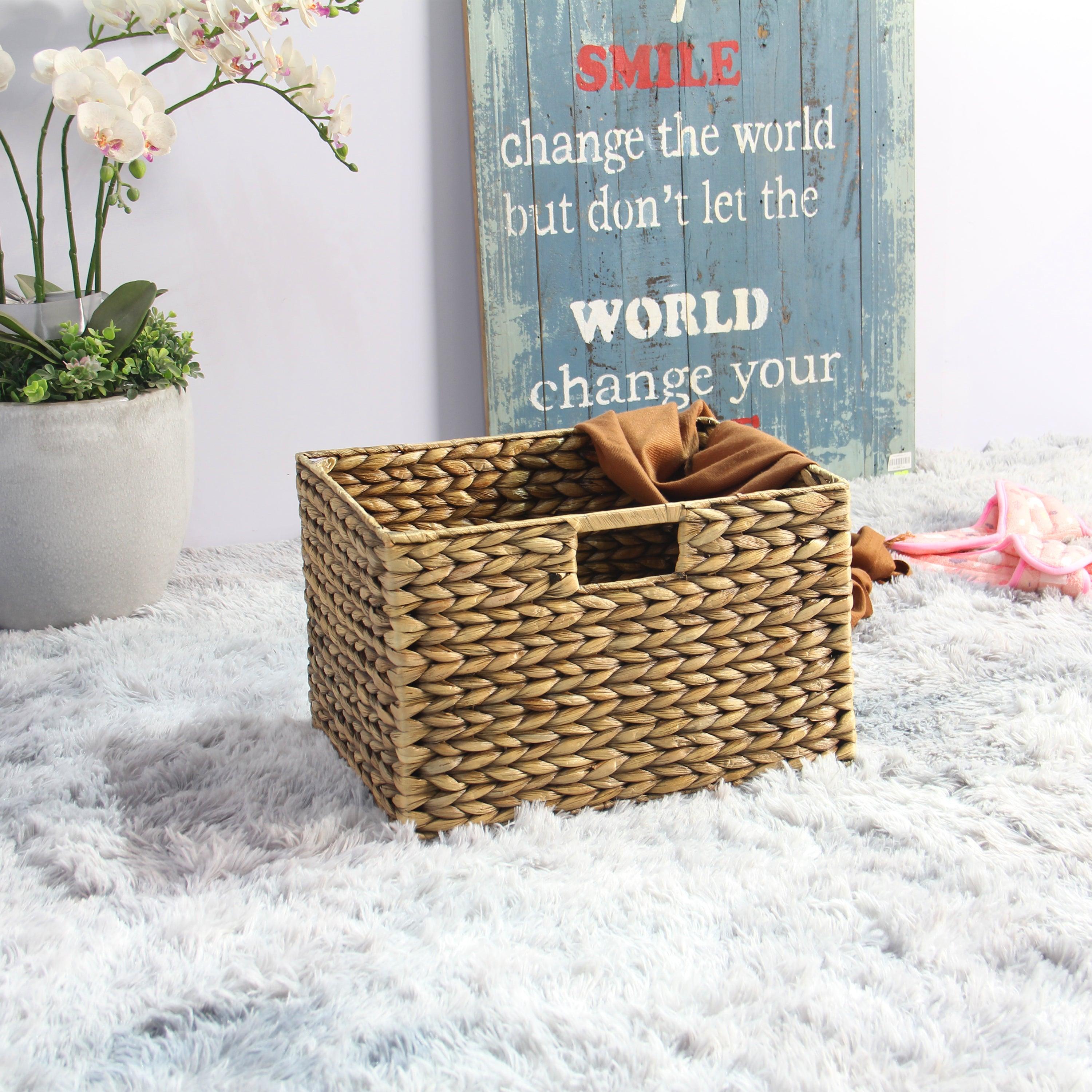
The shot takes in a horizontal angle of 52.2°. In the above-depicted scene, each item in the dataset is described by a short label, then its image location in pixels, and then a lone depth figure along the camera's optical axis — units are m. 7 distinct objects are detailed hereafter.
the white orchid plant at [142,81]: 1.11
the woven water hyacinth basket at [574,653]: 0.81
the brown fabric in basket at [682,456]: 1.00
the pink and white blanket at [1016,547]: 1.36
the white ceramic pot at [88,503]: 1.31
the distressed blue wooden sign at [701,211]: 1.67
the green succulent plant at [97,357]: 1.30
